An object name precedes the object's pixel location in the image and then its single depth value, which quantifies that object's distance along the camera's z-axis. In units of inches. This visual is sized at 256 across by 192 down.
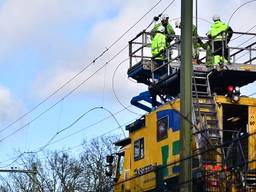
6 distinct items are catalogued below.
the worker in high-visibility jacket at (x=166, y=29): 867.4
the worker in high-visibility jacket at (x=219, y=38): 812.0
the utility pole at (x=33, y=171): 1466.5
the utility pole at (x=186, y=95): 549.3
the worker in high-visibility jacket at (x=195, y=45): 841.5
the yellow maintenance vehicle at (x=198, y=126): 677.3
